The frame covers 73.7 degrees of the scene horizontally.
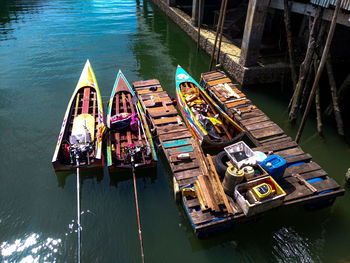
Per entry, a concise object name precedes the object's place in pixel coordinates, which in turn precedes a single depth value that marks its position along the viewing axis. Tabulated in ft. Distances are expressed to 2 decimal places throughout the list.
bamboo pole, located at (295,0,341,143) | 27.89
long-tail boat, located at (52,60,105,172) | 30.91
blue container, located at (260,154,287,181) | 26.03
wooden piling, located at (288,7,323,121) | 37.22
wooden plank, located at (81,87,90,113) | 40.56
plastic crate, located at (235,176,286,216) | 22.88
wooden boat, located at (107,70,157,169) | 31.09
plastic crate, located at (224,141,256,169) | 26.48
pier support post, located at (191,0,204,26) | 73.08
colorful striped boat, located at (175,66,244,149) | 33.91
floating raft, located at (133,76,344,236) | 24.17
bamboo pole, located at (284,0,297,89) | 41.81
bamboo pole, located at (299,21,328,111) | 37.36
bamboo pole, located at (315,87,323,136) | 39.14
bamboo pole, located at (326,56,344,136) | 38.45
